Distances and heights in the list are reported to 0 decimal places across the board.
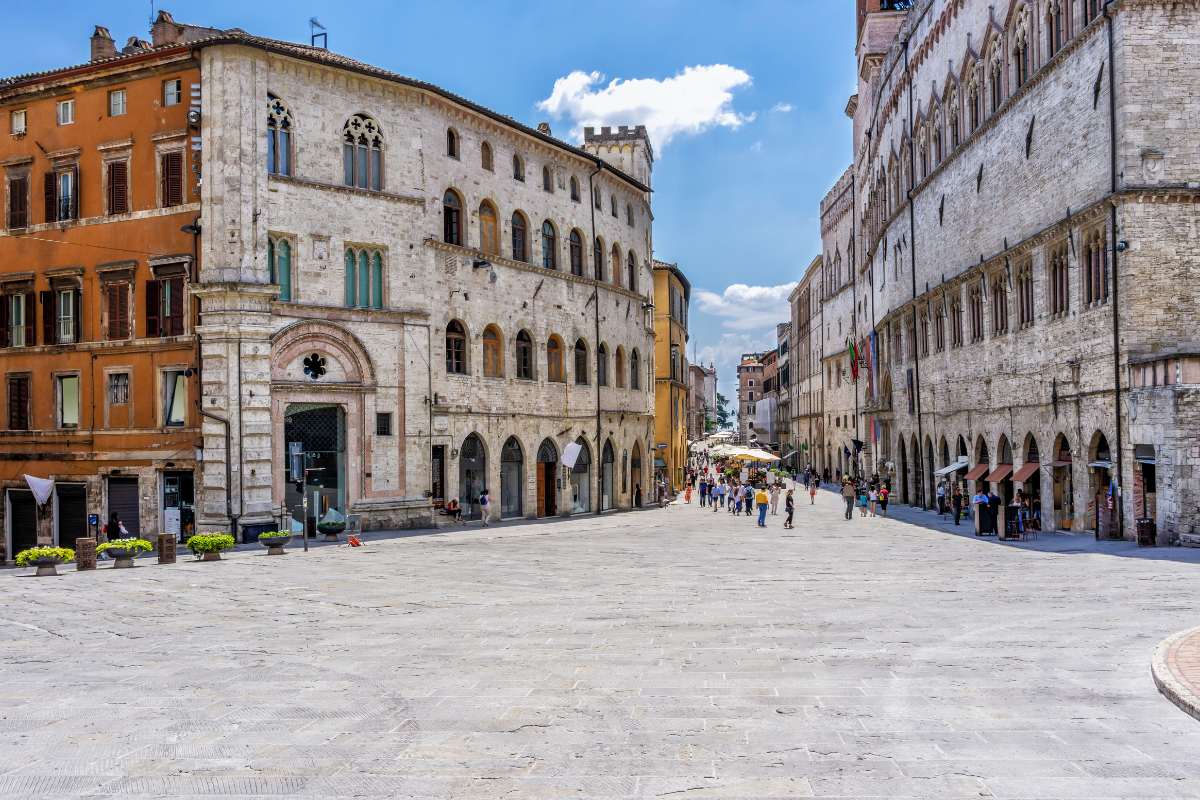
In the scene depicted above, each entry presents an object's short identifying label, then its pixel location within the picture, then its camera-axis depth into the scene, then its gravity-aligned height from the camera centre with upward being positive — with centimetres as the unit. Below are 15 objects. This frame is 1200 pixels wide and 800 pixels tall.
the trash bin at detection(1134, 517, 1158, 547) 2548 -286
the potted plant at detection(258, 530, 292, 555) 2859 -301
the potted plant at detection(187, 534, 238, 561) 2670 -290
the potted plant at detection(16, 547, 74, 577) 2441 -291
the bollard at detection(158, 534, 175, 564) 2625 -289
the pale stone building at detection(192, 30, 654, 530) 3275 +456
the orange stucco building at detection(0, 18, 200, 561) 3384 +466
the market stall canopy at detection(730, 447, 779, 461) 5379 -177
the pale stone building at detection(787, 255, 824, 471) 9406 +450
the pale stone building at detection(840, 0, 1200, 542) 2697 +499
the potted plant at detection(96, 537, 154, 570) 2583 -291
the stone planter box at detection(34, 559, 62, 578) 2431 -306
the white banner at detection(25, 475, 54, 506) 3528 -179
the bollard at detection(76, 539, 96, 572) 2488 -287
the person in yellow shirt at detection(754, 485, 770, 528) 3872 -298
